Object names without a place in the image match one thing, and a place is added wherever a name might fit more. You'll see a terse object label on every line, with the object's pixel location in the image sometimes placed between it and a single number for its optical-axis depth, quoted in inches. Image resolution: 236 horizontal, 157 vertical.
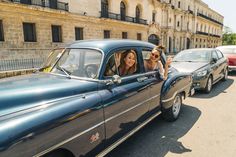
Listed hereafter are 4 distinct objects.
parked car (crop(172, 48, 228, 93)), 276.7
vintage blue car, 74.5
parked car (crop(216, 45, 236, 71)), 457.2
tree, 3284.5
